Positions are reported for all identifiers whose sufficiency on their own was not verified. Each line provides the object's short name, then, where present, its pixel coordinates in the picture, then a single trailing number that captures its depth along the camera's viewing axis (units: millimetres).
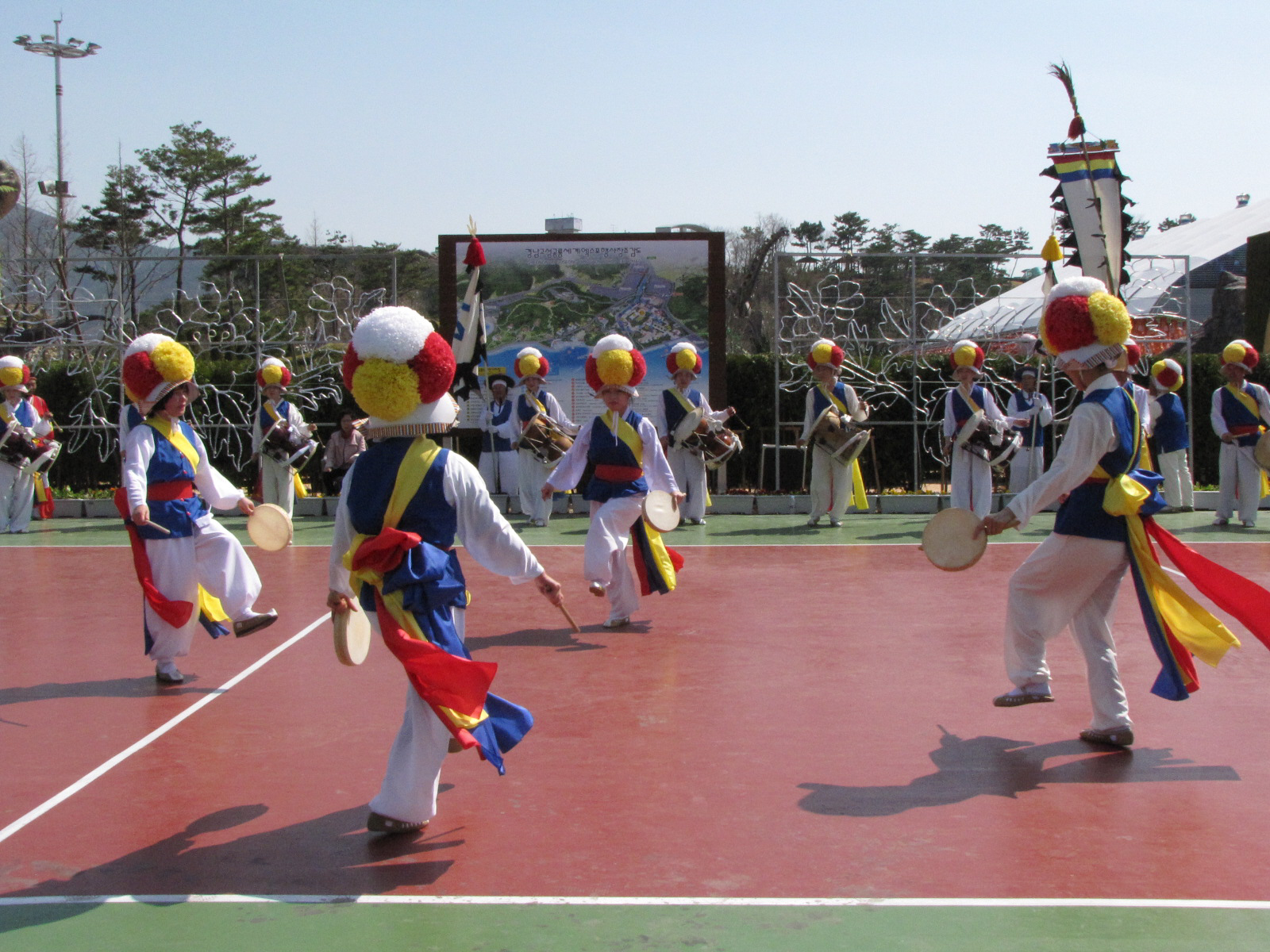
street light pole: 32750
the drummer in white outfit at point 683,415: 13984
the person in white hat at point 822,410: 13727
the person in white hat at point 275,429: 14828
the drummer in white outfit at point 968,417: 13023
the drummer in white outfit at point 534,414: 14688
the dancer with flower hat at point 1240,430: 13602
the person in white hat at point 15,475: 14898
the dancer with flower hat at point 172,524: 6734
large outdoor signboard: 16422
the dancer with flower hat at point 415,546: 4363
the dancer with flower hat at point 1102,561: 5219
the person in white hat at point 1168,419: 14516
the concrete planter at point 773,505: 16000
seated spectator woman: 15383
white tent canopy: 15953
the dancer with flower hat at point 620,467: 8234
